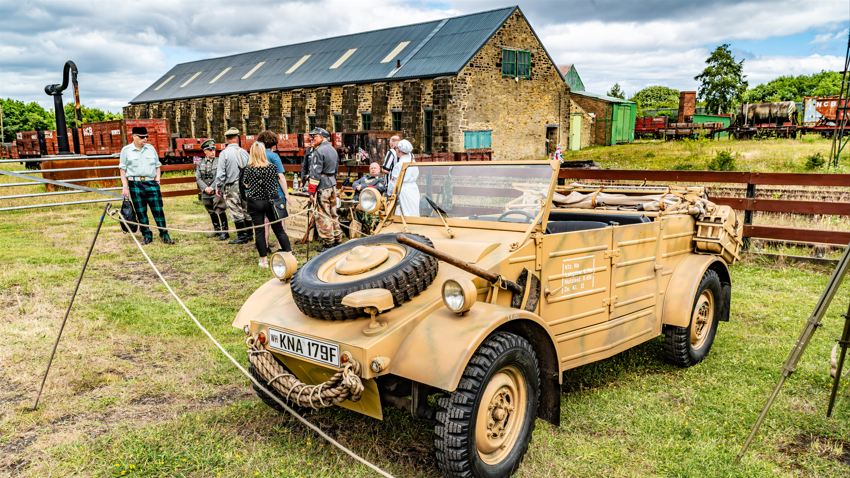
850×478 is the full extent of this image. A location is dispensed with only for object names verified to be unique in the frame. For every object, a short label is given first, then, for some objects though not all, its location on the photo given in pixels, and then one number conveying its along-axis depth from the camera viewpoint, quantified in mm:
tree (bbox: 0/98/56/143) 55312
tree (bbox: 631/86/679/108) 81062
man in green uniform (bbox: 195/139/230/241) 10391
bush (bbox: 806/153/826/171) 16766
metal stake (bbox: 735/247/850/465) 3309
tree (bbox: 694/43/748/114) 47103
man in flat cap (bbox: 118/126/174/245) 9453
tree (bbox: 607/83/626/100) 75000
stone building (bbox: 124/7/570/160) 29797
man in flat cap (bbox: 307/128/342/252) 9070
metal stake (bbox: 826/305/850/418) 3525
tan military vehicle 3027
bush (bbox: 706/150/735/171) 17344
